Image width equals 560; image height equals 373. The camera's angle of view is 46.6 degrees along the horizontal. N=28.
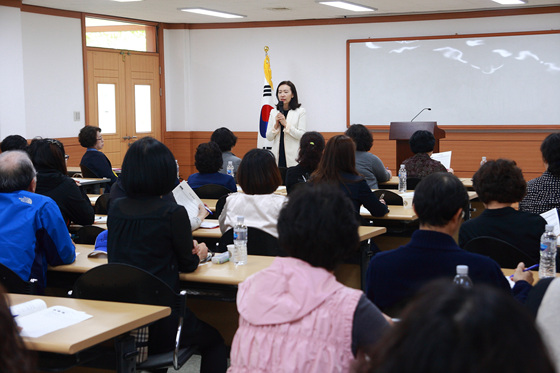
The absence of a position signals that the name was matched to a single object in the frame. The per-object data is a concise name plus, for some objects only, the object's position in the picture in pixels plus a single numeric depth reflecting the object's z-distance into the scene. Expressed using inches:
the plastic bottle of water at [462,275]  82.4
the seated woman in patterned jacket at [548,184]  158.2
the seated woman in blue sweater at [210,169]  216.2
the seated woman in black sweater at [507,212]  127.8
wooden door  405.4
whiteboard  374.6
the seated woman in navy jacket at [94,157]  288.4
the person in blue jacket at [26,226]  126.2
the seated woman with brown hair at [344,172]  174.7
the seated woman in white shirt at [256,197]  149.6
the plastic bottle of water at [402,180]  232.4
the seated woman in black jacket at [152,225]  112.4
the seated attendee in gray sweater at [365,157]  239.0
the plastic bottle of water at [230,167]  269.9
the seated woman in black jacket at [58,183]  173.0
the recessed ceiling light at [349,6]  359.3
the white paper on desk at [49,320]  88.0
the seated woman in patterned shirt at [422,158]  236.8
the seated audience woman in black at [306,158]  216.5
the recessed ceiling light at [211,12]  381.1
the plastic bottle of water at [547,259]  116.4
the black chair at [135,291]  105.3
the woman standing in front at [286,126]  326.0
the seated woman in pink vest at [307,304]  68.1
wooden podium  325.1
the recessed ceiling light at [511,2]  353.9
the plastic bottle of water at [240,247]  129.6
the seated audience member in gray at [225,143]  268.2
